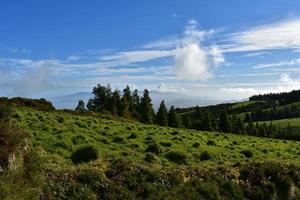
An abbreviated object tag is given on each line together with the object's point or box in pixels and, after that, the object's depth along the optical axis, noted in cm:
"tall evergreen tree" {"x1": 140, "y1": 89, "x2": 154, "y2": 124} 6335
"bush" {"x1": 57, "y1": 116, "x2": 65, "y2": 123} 2754
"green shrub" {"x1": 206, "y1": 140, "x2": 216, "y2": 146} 2556
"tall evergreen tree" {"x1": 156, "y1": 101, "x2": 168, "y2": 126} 6426
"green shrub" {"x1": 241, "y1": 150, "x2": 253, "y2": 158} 2238
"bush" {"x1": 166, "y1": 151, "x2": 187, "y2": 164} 1786
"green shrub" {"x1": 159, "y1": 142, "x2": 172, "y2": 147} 2210
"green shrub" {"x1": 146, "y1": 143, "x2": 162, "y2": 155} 1905
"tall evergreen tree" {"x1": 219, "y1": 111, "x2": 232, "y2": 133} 7105
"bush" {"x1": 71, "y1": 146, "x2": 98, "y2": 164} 1581
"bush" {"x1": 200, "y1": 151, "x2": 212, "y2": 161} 1911
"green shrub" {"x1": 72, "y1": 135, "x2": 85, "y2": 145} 1967
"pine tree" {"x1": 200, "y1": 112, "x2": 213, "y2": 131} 6655
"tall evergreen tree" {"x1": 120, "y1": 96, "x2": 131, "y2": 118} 6285
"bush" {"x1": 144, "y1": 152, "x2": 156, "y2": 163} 1691
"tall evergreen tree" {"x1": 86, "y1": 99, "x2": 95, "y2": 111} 7021
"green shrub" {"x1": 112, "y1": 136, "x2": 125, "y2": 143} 2159
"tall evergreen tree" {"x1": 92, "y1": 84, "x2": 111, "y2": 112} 6821
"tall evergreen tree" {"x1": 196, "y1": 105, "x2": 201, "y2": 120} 8287
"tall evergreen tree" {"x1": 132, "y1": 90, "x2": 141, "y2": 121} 6752
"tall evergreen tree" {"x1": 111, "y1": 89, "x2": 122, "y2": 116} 6204
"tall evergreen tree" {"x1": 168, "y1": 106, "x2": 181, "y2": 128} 6498
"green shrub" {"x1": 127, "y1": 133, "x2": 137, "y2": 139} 2346
